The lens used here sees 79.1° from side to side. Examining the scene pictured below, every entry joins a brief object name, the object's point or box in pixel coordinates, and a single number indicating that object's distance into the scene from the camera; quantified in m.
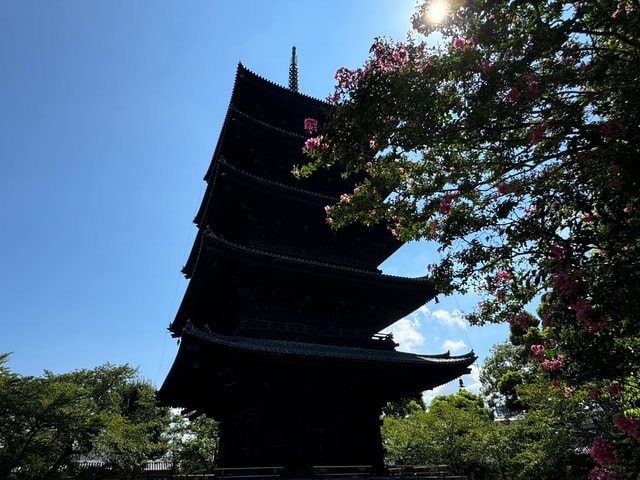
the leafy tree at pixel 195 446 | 27.84
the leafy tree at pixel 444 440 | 20.72
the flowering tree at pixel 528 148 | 5.43
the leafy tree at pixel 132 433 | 22.66
